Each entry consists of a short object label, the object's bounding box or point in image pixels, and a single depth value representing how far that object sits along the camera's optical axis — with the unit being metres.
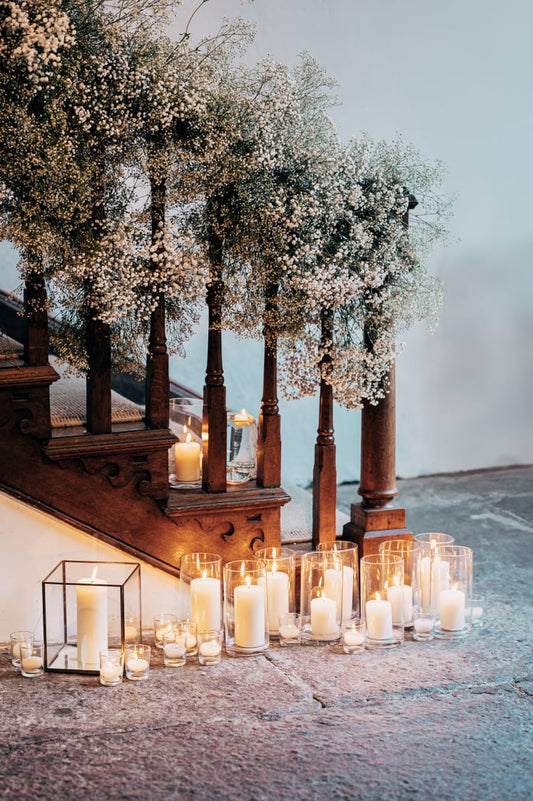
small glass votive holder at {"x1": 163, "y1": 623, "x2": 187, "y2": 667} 2.19
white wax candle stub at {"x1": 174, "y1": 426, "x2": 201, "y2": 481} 2.52
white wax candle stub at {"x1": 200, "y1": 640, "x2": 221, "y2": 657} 2.19
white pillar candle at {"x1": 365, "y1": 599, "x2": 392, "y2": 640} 2.27
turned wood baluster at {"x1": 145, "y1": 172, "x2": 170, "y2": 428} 2.34
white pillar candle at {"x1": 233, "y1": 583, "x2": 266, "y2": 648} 2.17
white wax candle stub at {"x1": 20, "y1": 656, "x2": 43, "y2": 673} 2.13
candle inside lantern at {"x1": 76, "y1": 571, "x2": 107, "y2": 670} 2.10
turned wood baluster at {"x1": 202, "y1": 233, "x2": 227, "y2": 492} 2.38
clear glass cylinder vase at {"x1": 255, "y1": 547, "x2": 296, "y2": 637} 2.34
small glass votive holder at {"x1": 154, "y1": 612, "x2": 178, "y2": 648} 2.30
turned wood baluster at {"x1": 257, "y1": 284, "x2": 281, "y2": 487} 2.46
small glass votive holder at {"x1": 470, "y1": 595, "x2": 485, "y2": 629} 2.45
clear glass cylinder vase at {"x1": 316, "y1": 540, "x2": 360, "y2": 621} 2.35
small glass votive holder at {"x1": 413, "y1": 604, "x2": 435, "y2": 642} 2.35
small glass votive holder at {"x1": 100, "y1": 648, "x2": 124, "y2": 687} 2.07
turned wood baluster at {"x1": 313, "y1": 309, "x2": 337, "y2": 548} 2.51
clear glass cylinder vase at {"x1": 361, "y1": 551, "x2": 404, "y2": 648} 2.27
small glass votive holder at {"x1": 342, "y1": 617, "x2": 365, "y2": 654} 2.27
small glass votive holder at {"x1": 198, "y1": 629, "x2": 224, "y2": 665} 2.19
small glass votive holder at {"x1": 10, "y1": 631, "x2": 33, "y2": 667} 2.17
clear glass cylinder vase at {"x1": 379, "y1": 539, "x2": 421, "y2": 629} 2.34
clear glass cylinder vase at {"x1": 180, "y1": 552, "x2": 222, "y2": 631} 2.25
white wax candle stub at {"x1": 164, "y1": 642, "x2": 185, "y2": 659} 2.19
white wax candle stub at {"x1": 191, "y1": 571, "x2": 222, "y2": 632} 2.25
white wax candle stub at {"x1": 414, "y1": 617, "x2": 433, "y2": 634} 2.35
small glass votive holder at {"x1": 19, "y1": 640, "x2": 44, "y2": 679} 2.13
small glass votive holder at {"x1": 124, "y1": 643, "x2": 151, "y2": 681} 2.11
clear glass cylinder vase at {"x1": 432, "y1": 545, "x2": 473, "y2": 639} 2.35
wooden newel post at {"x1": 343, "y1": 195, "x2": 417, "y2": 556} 2.56
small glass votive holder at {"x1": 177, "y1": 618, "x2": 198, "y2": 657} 2.25
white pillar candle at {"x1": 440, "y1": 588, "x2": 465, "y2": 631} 2.34
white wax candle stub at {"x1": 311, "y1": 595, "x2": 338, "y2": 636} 2.30
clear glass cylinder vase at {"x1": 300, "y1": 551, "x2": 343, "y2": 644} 2.30
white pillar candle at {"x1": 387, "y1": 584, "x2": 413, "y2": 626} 2.31
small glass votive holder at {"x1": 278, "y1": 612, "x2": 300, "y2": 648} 2.32
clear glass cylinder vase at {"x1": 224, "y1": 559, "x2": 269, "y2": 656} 2.17
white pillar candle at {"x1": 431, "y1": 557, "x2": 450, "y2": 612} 2.36
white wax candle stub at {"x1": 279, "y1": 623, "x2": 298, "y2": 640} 2.32
